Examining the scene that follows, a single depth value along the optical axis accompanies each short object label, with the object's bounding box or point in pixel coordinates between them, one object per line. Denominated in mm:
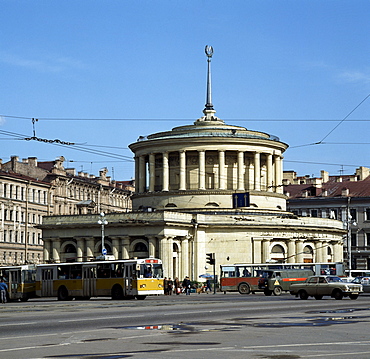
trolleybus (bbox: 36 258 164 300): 61344
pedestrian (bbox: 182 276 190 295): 76819
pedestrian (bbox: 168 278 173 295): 77075
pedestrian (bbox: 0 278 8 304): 59856
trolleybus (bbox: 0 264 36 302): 67125
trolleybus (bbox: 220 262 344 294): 78688
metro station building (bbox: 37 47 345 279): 91000
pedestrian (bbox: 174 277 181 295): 79000
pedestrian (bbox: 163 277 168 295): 76412
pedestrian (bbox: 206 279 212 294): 86812
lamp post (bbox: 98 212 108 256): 76056
